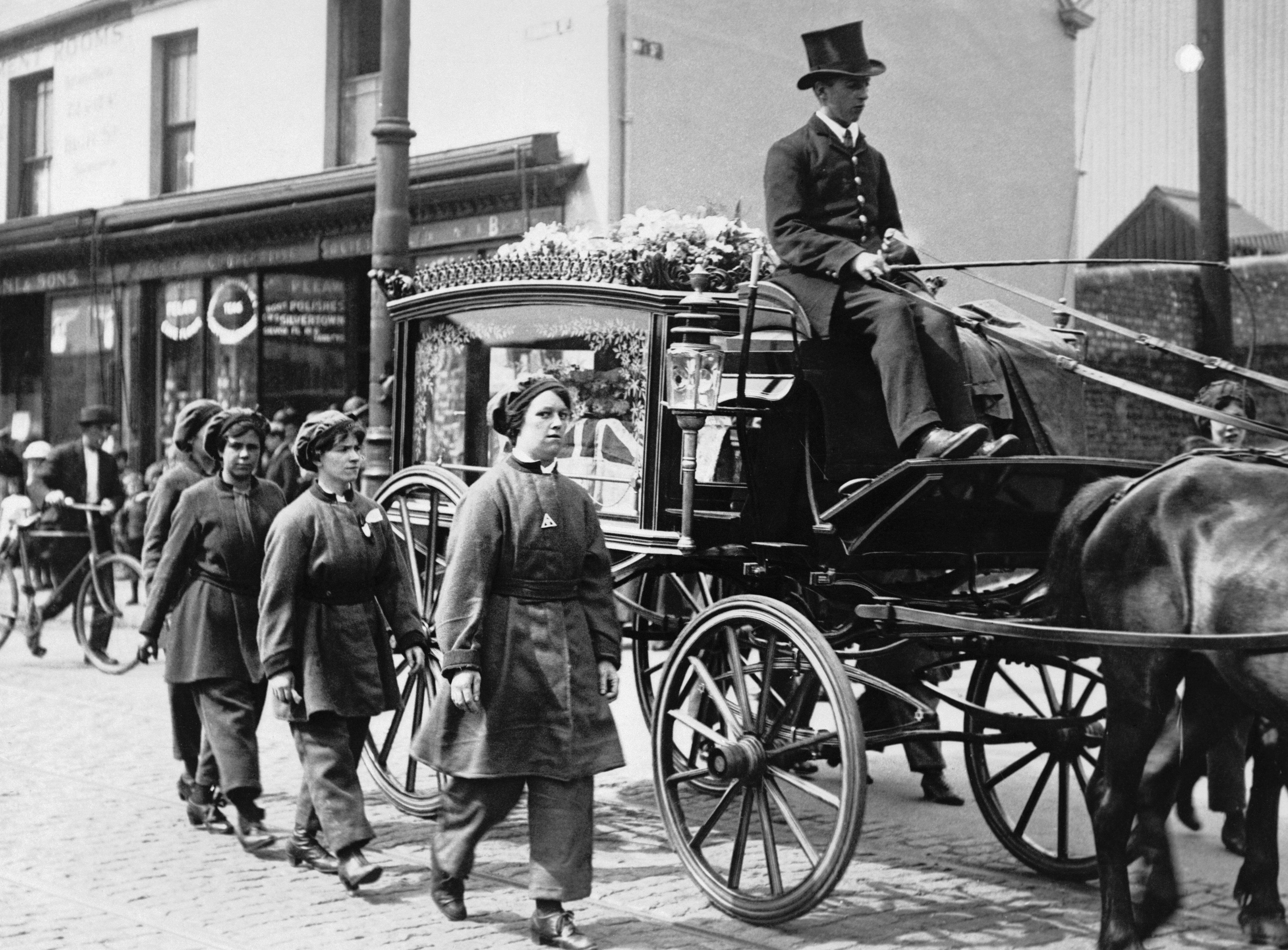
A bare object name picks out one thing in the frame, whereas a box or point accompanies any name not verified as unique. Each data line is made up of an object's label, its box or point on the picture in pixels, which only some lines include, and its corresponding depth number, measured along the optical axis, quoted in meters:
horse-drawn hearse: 5.46
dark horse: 4.62
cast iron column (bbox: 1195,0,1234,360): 9.45
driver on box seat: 5.54
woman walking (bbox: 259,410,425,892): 5.89
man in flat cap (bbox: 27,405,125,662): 12.34
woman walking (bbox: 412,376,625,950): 5.17
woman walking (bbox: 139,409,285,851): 6.64
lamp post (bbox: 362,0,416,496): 9.50
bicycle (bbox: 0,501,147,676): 11.38
